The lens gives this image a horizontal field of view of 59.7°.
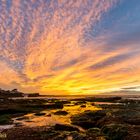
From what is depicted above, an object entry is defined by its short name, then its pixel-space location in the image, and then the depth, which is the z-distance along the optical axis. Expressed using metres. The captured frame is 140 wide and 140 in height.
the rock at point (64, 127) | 11.11
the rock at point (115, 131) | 8.94
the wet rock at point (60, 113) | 21.20
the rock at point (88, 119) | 13.24
